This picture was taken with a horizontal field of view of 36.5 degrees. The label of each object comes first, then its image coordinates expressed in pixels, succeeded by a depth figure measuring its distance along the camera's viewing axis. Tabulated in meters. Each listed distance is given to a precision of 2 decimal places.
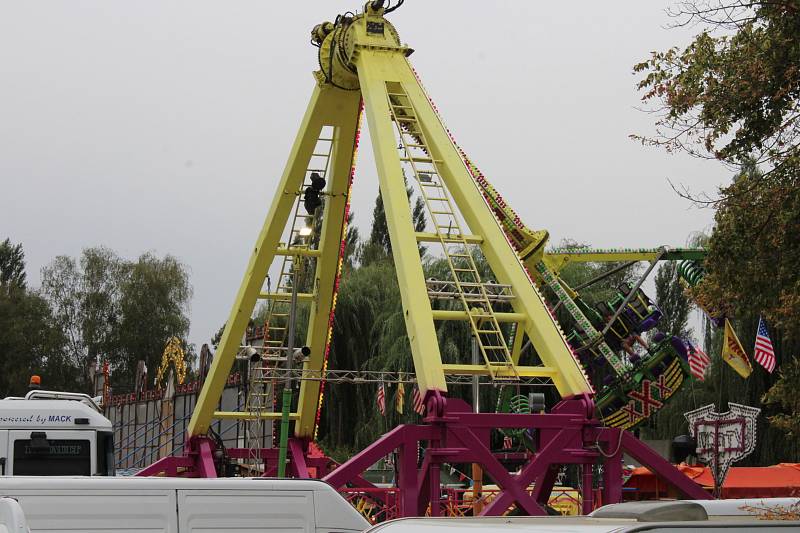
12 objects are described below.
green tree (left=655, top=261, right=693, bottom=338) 44.28
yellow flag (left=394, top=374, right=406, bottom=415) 33.00
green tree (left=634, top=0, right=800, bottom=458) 12.48
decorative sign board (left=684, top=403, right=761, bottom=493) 24.38
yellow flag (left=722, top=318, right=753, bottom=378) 30.27
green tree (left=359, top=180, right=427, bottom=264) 56.91
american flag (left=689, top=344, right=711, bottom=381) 32.09
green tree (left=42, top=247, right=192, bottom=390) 69.69
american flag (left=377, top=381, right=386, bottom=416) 31.81
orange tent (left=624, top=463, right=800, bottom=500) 25.27
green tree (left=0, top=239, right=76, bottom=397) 67.94
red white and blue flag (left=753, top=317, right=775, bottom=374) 28.48
